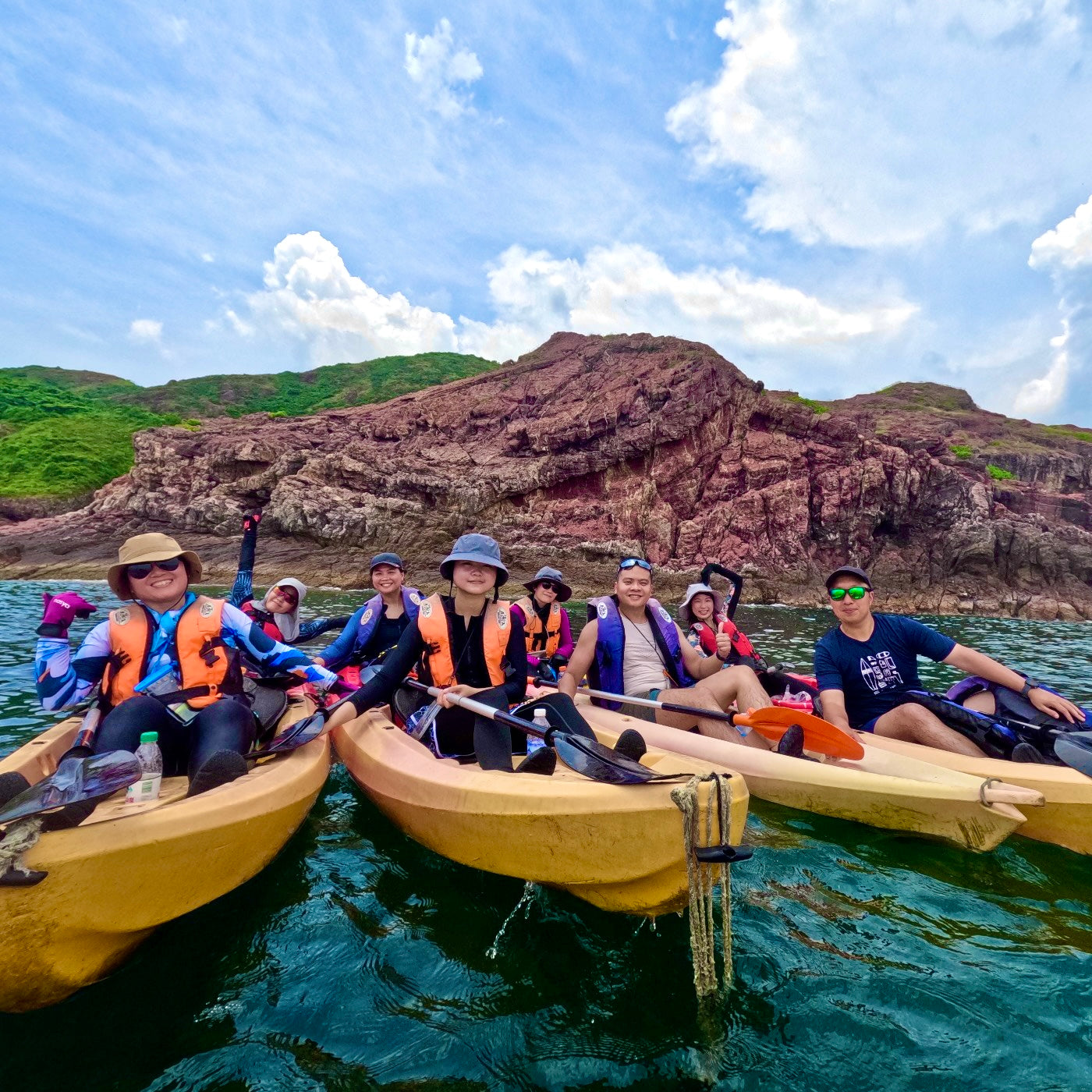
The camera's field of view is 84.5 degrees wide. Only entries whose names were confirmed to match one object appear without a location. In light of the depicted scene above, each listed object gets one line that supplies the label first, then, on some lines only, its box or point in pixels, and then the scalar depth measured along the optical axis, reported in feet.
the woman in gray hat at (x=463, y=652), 12.86
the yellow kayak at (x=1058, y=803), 11.46
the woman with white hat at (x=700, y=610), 21.85
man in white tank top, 16.01
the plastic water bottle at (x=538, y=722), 12.02
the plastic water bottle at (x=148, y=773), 8.87
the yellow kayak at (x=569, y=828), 7.61
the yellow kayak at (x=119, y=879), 6.40
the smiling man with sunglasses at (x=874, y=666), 15.02
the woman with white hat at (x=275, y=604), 23.45
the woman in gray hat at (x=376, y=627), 21.03
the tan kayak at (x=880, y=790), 11.14
